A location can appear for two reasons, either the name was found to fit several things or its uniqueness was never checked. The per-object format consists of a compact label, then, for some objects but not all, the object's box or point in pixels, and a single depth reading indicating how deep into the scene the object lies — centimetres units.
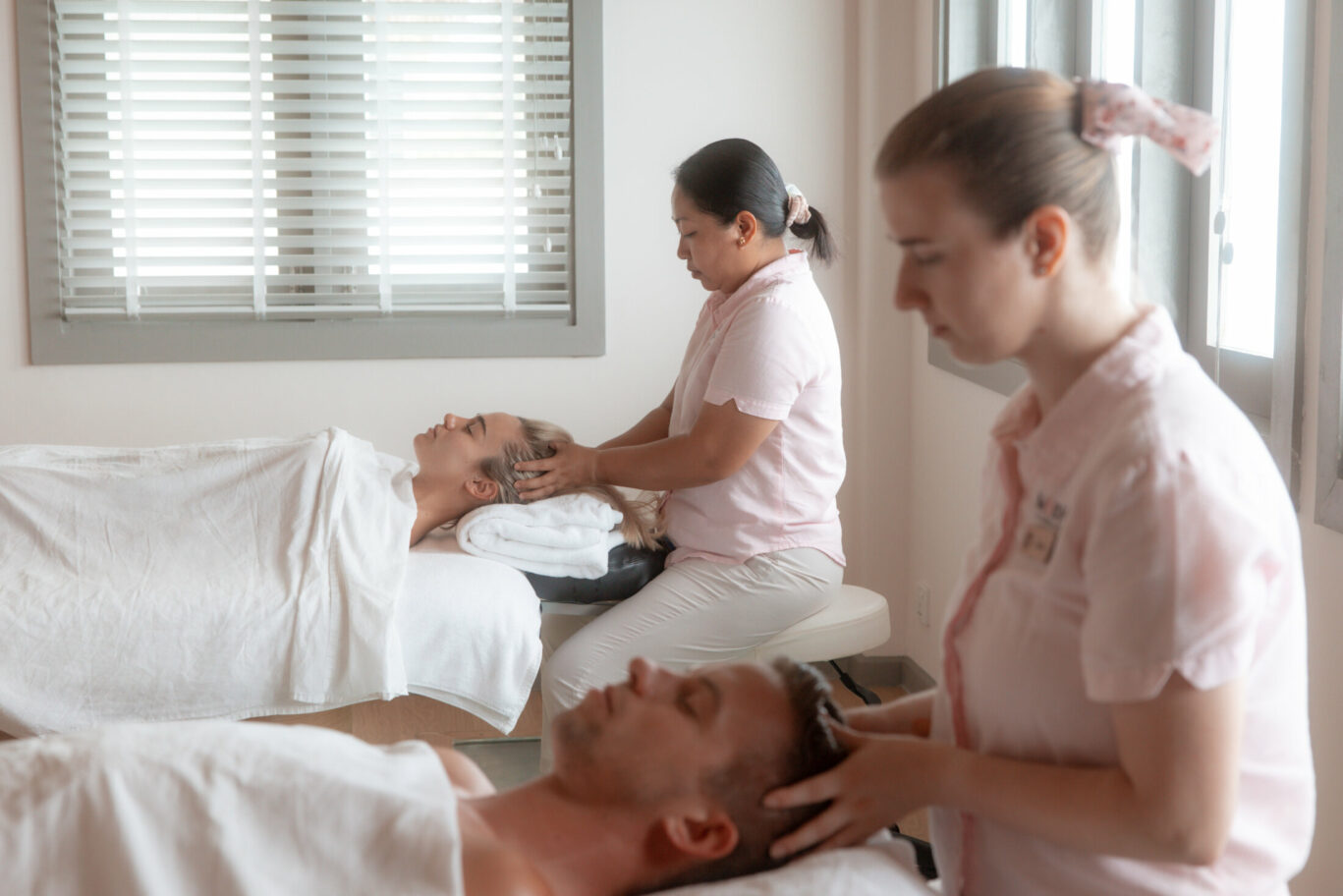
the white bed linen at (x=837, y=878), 111
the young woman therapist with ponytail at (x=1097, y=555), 84
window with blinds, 318
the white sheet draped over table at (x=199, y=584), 202
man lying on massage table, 110
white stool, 223
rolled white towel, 233
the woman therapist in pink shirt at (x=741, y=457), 210
